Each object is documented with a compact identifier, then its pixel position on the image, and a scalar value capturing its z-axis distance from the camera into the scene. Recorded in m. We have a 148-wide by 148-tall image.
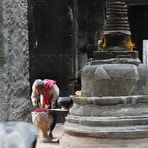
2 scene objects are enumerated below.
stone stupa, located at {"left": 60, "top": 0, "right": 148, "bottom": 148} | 6.77
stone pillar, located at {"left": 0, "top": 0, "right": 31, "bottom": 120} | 5.50
